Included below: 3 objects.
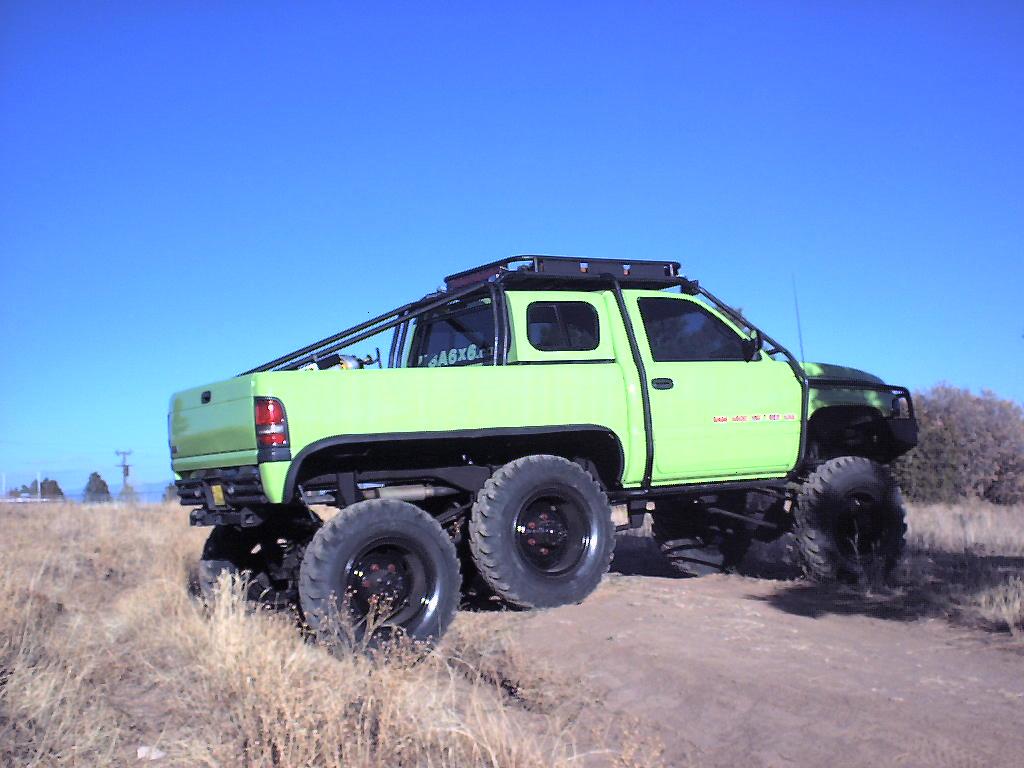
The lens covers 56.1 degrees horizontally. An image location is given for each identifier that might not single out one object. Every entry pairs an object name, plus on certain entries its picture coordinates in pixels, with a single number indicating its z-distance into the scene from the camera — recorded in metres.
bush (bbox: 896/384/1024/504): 18.06
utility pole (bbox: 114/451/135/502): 29.64
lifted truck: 5.96
